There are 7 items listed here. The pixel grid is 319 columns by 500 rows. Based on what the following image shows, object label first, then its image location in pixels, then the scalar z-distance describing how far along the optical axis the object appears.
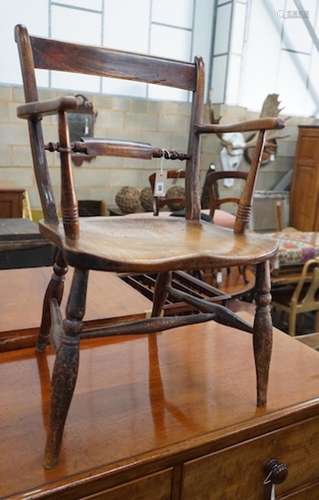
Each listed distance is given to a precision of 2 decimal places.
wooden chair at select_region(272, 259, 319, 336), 2.83
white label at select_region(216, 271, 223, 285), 2.52
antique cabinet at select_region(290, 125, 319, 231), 4.71
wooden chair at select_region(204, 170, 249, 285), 1.44
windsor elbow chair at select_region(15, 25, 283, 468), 0.72
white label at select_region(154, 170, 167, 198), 1.25
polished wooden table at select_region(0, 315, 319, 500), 0.74
